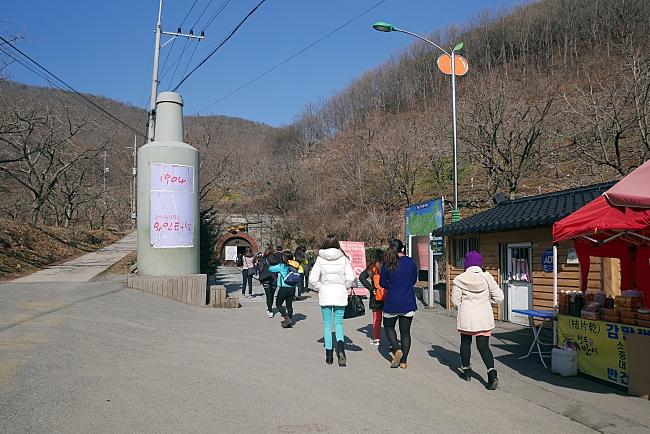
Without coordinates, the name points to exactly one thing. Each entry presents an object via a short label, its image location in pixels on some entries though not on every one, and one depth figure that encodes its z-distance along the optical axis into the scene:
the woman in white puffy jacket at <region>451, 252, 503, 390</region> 6.81
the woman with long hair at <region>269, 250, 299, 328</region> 11.18
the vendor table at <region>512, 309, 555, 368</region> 8.13
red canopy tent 5.91
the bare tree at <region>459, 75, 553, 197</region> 23.16
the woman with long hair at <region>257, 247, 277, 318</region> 12.65
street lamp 15.59
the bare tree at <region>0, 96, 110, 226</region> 26.95
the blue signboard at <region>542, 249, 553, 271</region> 12.09
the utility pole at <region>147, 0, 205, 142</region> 18.72
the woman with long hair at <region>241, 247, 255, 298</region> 19.36
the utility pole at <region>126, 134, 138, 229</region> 50.26
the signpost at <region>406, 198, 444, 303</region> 16.38
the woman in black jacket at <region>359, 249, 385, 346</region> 9.00
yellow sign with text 6.84
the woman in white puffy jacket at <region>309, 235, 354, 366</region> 7.75
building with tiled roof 11.45
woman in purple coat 7.62
